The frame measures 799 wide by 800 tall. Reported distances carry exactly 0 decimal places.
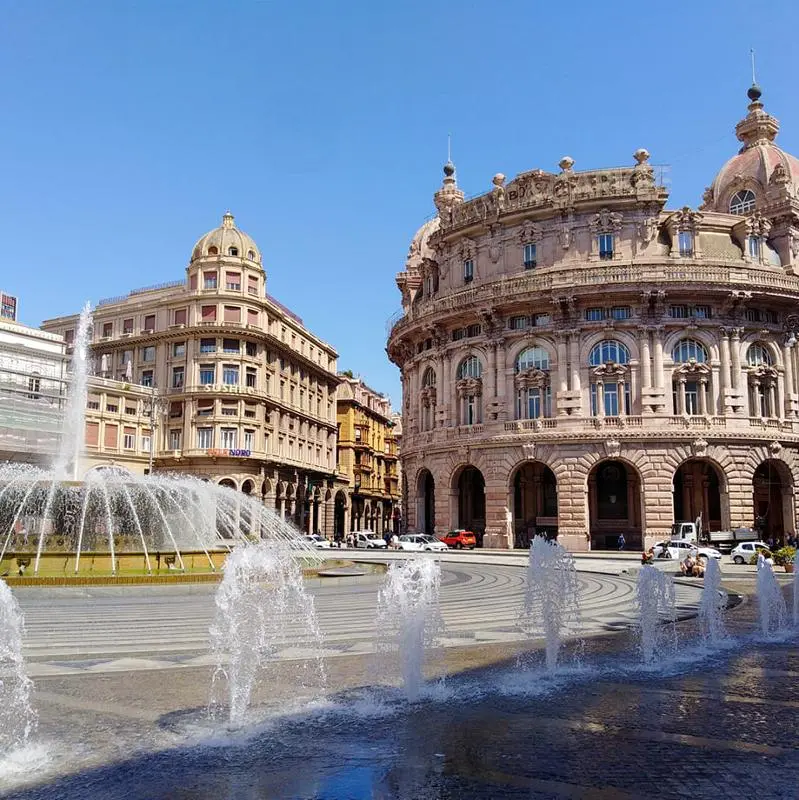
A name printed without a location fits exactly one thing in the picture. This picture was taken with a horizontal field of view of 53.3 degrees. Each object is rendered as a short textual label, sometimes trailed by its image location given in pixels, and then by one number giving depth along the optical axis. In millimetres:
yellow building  81375
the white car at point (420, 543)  42125
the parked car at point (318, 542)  51131
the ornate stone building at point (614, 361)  41125
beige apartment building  57406
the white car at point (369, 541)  52656
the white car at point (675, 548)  34062
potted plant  26670
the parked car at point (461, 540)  43219
